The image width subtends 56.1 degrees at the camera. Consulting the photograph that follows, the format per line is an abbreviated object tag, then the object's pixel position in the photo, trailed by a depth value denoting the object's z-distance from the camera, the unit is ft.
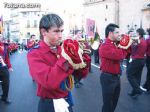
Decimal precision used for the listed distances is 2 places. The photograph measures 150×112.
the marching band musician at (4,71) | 11.44
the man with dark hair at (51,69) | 3.71
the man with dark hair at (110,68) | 7.47
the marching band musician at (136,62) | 12.04
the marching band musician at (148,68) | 13.38
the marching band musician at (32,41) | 19.29
